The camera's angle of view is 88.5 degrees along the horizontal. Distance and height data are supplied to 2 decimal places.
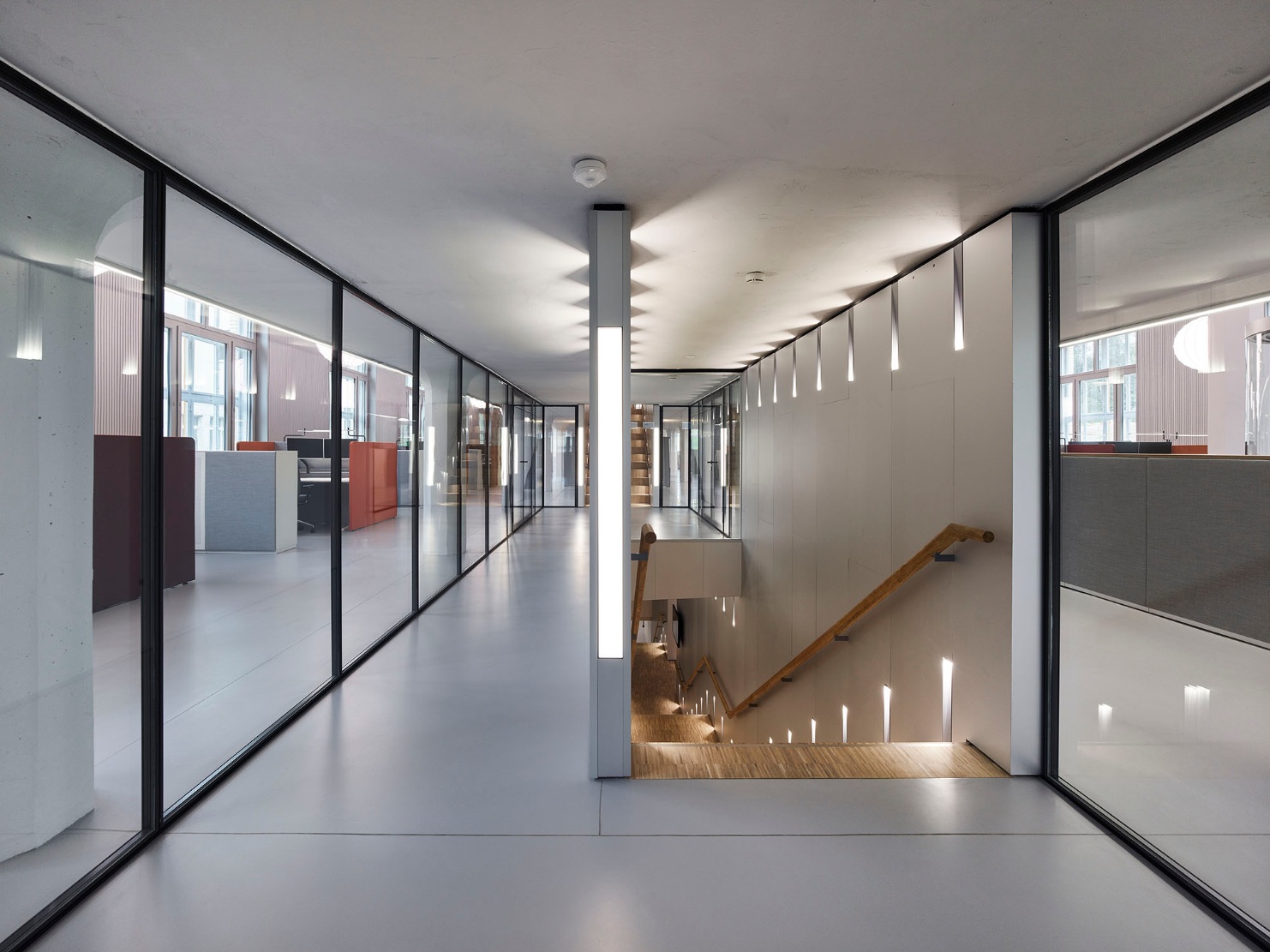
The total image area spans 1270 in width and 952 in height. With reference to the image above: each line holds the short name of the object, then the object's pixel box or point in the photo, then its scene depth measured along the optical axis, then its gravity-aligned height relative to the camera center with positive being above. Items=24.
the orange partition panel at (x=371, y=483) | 5.09 -0.13
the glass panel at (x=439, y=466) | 6.64 +0.03
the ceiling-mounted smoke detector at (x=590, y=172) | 2.64 +1.22
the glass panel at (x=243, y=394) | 3.42 +0.40
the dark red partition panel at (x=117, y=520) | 2.46 -0.20
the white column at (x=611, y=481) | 3.15 -0.06
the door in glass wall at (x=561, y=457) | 16.48 +0.31
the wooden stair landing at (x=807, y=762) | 3.22 -1.50
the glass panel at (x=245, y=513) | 3.03 -0.27
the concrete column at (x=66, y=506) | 2.08 -0.14
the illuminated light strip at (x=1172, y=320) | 2.07 +0.56
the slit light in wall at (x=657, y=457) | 15.44 +0.29
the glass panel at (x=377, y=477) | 5.08 -0.07
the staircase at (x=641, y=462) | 15.57 +0.17
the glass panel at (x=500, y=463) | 10.23 +0.10
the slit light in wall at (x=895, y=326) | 4.64 +1.02
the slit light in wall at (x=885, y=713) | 4.71 -1.78
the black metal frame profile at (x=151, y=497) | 2.36 -0.11
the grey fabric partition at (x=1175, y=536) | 2.10 -0.25
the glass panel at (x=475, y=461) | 8.41 +0.11
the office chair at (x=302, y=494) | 4.35 -0.17
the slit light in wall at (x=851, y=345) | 5.60 +1.07
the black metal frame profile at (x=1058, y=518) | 2.18 -0.25
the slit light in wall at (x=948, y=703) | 3.80 -1.37
